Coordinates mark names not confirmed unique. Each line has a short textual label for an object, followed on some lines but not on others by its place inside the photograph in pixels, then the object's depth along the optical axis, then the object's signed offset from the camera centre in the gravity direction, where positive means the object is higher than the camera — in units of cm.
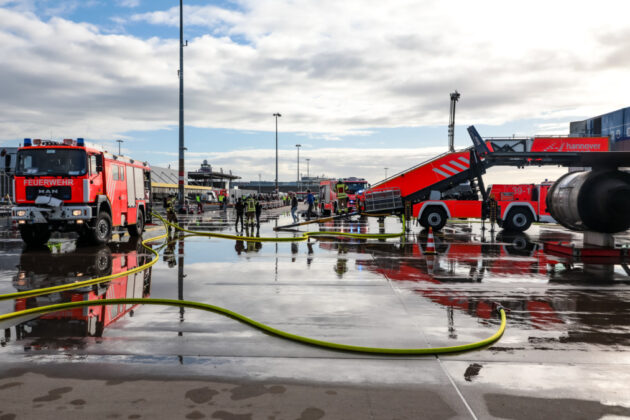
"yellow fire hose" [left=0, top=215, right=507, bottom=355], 494 -143
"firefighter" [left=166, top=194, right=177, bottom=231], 2050 -5
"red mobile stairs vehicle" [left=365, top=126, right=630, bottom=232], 1847 +89
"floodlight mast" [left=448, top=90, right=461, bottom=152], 3875 +808
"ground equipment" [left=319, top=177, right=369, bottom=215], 3108 +130
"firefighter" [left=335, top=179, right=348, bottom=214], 2520 +79
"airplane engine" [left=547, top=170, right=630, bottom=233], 1147 +25
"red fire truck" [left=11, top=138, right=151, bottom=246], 1292 +66
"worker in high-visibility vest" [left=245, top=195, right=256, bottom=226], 2227 +26
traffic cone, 1295 -113
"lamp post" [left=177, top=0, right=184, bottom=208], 2905 +801
